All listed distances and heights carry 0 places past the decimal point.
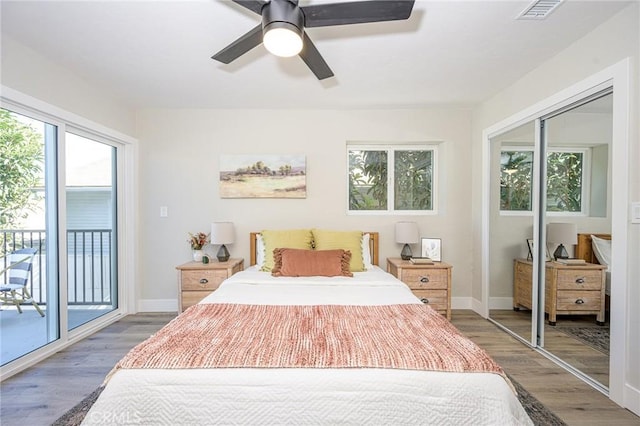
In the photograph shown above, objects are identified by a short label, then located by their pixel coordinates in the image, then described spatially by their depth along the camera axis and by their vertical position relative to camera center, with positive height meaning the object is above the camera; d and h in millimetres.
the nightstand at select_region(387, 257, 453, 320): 3145 -767
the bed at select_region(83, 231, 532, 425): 1142 -683
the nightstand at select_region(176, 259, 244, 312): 3033 -731
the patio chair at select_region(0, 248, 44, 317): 2309 -559
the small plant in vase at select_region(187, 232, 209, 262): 3369 -399
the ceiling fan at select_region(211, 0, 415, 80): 1402 +949
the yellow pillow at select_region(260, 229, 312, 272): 3073 -330
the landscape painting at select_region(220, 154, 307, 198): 3543 +378
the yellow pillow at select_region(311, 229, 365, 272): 3051 -351
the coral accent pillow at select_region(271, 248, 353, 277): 2777 -519
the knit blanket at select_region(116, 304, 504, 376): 1237 -631
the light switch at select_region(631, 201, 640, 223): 1762 -13
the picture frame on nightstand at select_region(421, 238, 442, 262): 3486 -458
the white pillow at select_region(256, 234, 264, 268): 3171 -471
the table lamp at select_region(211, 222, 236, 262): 3297 -299
